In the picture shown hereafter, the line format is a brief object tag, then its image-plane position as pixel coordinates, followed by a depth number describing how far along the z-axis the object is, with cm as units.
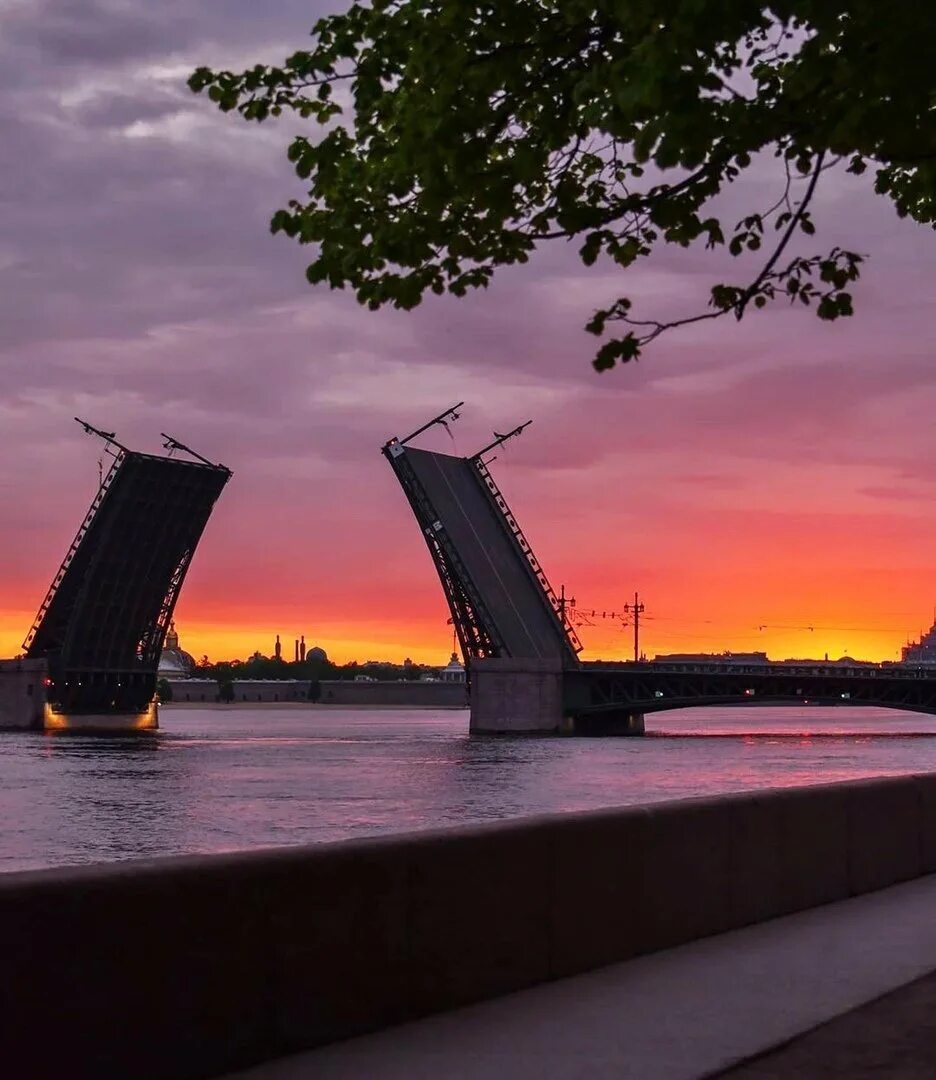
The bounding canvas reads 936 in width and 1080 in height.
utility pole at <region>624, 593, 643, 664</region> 18850
